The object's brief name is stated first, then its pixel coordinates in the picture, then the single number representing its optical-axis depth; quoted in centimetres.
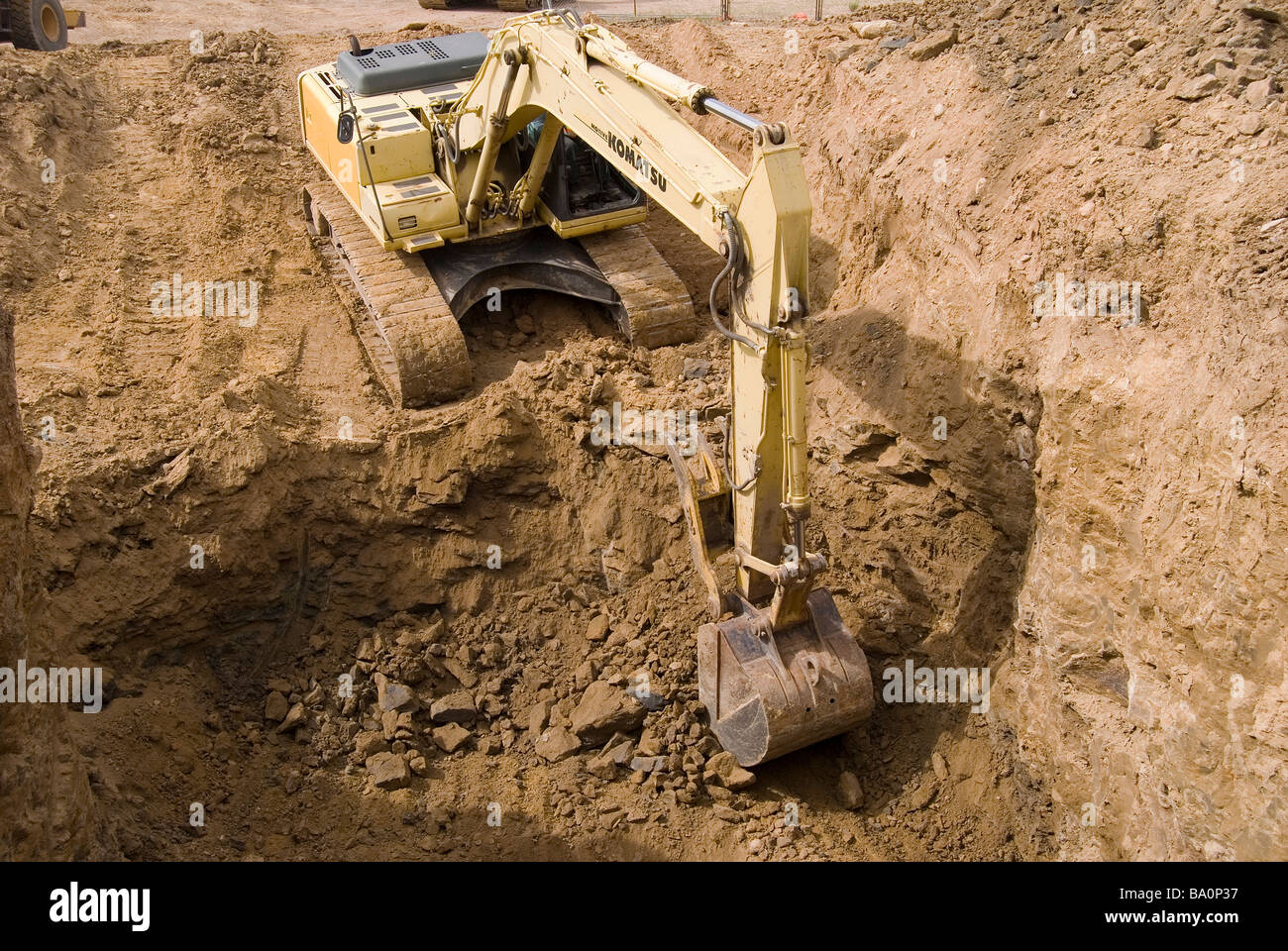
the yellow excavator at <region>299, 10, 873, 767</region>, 623
